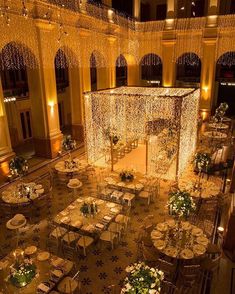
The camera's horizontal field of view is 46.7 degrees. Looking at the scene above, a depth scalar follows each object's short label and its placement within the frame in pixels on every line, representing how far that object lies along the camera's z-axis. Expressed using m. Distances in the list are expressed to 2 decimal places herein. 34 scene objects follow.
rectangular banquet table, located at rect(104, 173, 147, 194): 9.91
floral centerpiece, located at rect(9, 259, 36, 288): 5.39
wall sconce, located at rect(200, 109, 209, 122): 19.86
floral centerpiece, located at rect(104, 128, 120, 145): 13.18
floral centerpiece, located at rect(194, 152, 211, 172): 9.71
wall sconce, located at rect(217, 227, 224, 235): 7.60
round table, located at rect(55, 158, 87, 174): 11.54
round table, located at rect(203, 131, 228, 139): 15.73
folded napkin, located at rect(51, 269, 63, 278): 5.81
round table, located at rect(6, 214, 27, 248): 7.66
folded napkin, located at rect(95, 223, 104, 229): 7.49
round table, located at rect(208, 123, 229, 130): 17.06
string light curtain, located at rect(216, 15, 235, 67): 17.56
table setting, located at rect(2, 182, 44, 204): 9.03
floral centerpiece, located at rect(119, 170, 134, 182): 10.47
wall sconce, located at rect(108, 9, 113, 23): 16.91
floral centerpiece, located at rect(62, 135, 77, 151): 11.86
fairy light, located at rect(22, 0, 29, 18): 10.72
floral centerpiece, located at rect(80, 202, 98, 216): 7.89
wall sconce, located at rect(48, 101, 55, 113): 13.18
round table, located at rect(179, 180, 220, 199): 9.16
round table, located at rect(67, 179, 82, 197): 10.16
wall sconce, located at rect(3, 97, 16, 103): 14.16
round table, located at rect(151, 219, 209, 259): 6.27
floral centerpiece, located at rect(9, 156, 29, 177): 9.31
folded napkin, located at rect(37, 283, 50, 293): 5.46
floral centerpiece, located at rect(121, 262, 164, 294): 4.43
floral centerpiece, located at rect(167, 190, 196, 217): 6.37
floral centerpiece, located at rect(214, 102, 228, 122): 17.50
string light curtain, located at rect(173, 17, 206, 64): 18.56
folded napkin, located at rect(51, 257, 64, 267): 6.11
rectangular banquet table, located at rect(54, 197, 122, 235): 7.55
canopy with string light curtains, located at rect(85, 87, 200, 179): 11.40
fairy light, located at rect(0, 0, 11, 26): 10.00
